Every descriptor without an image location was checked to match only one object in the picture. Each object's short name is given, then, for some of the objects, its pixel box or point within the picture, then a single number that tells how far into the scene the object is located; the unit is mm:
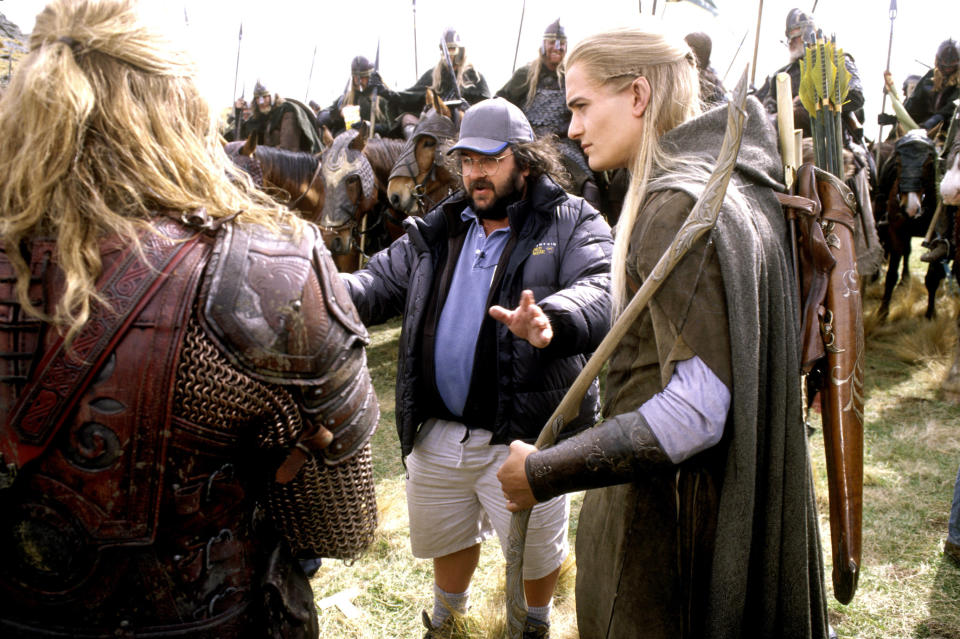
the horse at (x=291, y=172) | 5949
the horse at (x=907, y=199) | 6730
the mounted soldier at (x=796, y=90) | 6008
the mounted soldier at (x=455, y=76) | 7645
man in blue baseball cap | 2348
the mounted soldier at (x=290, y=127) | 8508
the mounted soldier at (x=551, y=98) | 5645
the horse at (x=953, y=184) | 4145
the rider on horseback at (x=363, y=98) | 8727
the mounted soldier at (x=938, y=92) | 7887
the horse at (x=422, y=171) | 5992
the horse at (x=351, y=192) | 6152
